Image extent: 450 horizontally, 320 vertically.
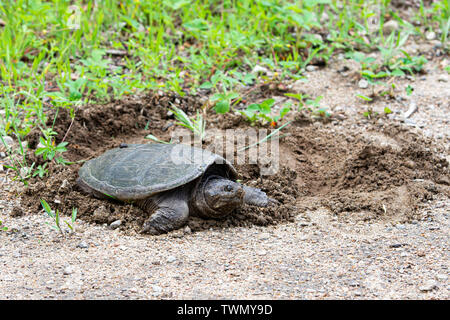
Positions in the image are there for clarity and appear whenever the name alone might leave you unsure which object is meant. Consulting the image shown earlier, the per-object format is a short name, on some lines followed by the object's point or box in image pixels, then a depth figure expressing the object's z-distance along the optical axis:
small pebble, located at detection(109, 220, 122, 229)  2.98
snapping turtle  2.98
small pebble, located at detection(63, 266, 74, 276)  2.46
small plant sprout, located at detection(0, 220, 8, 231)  2.90
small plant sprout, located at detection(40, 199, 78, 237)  2.82
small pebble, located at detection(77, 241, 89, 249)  2.75
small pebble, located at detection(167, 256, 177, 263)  2.59
